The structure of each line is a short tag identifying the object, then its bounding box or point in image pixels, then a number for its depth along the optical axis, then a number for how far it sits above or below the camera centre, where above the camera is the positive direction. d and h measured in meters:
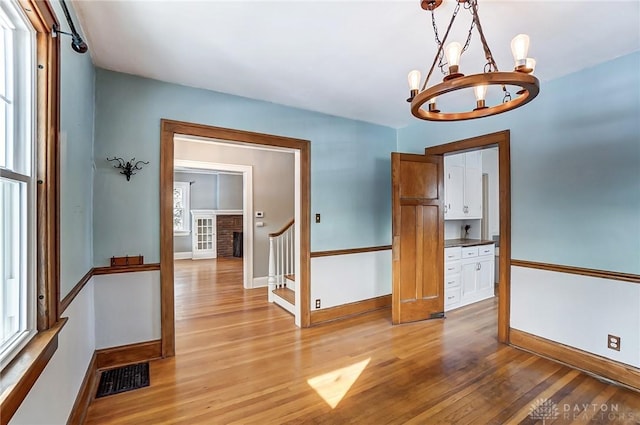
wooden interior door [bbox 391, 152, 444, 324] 3.44 -0.29
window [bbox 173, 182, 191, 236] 8.49 +0.14
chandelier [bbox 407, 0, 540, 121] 1.32 +0.61
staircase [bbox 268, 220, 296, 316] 4.20 -0.83
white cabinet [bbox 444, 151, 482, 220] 4.53 +0.42
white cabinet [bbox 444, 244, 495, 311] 3.99 -0.89
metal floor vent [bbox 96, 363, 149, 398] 2.12 -1.26
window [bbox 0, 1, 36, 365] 1.04 +0.13
